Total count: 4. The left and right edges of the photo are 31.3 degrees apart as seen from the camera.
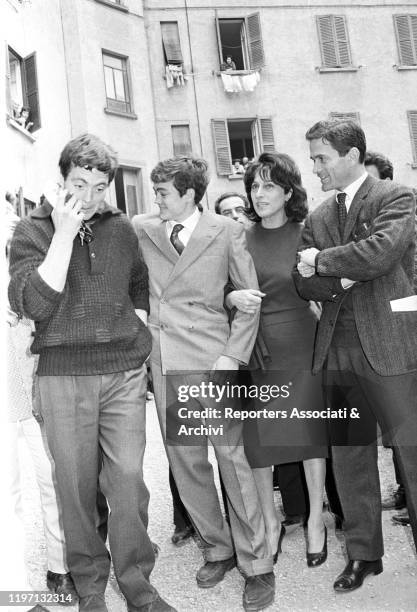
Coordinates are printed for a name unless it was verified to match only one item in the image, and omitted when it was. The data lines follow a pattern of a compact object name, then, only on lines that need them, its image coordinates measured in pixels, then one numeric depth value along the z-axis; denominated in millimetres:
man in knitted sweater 2668
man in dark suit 2807
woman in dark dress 3309
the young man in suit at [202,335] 3035
